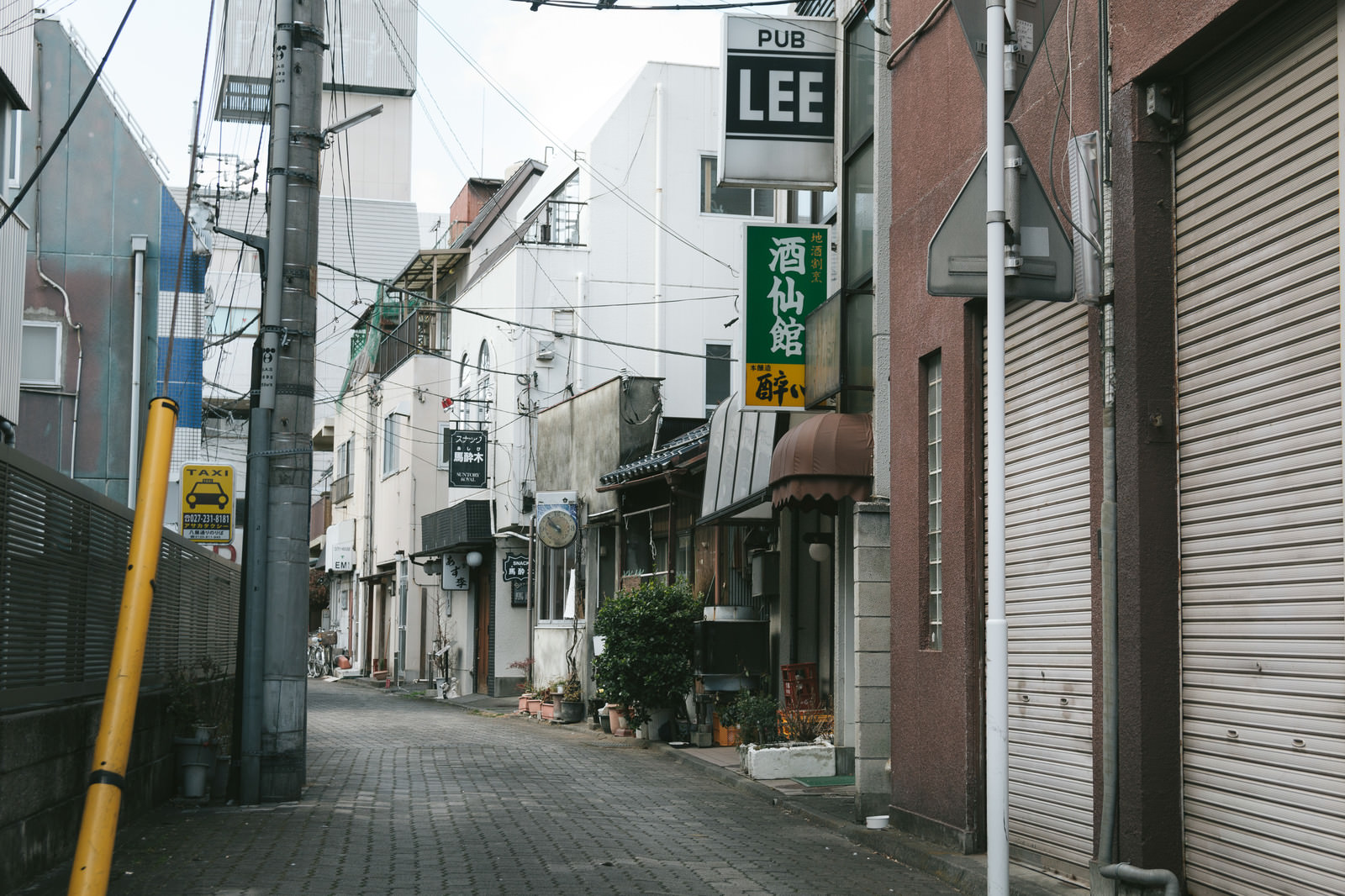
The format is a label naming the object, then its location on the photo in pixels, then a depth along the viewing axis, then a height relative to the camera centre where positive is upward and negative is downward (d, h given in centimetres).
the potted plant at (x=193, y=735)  1334 -172
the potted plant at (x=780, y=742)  1489 -196
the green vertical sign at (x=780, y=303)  1492 +269
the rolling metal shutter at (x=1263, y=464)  627 +48
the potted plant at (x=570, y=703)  2503 -253
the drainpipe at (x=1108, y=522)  750 +23
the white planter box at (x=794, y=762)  1486 -209
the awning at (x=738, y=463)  1631 +117
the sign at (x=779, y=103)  1461 +475
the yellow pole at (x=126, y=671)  552 -47
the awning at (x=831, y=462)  1320 +92
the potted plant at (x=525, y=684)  2761 -261
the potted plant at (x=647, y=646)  1920 -118
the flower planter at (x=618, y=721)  2189 -252
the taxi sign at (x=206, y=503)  1928 +68
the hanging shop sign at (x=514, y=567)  3175 -23
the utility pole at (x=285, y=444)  1328 +105
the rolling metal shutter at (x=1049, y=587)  841 -15
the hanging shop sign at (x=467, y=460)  3206 +216
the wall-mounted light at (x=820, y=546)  1616 +17
